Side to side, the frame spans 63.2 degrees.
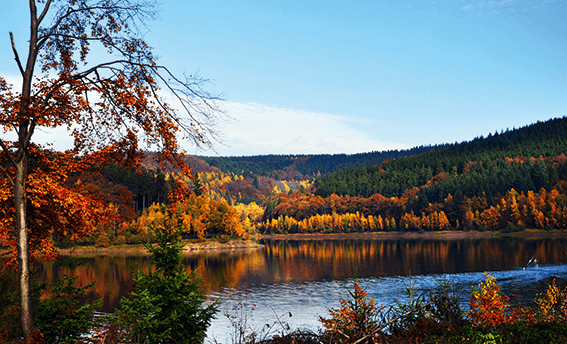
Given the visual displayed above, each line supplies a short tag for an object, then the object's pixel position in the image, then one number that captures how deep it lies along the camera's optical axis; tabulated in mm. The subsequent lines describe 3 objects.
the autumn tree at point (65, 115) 12664
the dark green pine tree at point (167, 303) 14539
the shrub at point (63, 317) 14984
